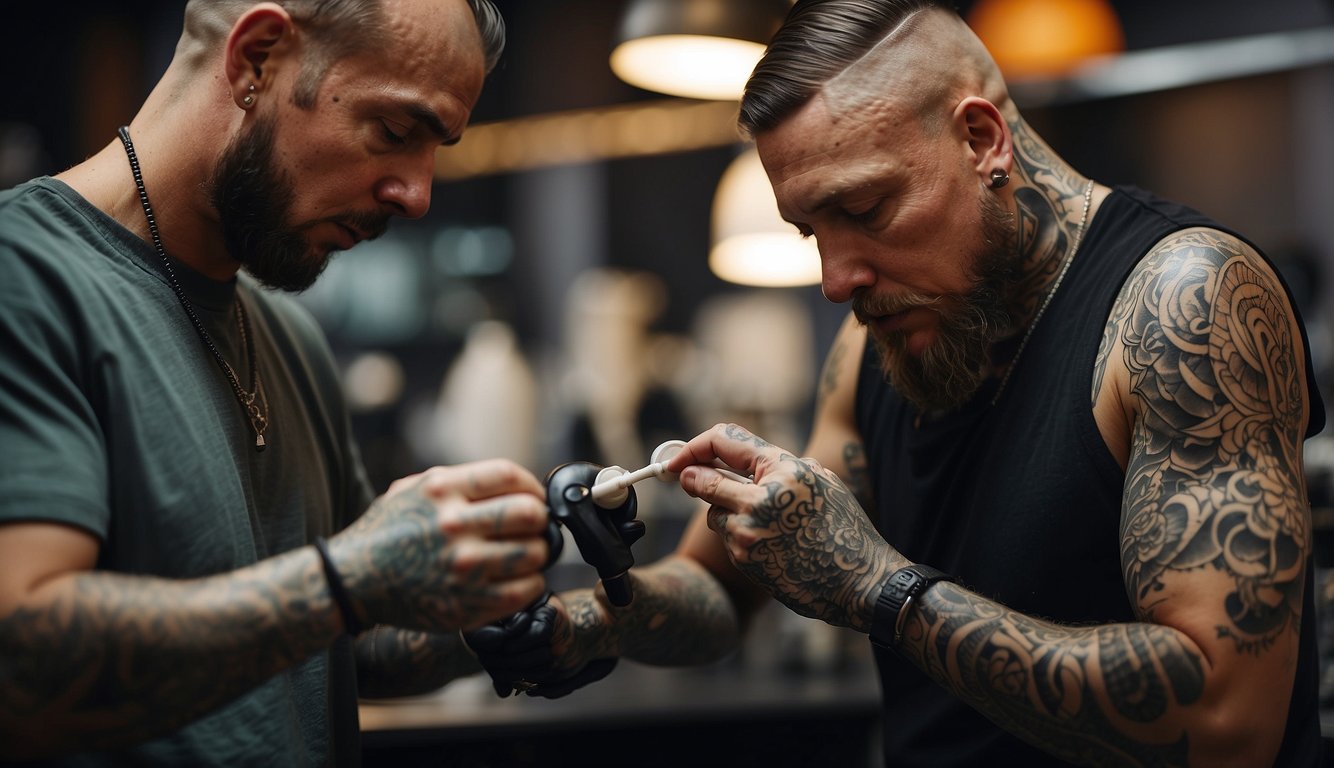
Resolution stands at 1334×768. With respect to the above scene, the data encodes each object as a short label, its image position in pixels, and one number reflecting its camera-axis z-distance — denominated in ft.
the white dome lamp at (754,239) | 11.04
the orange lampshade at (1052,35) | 13.06
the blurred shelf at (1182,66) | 16.90
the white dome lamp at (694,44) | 7.18
